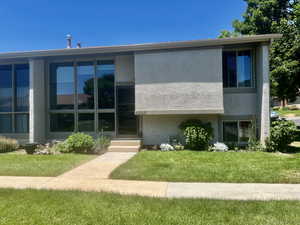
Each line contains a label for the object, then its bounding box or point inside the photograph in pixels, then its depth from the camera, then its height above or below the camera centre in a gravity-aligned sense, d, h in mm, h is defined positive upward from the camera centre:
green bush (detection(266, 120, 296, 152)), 8961 -1247
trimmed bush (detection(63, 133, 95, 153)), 9766 -1694
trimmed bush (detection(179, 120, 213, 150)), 9547 -1203
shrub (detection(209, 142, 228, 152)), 9593 -1900
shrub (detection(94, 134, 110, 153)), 10039 -1770
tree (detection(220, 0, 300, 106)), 12945 +5432
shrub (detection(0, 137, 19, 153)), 10438 -1848
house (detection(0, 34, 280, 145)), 9867 +1161
